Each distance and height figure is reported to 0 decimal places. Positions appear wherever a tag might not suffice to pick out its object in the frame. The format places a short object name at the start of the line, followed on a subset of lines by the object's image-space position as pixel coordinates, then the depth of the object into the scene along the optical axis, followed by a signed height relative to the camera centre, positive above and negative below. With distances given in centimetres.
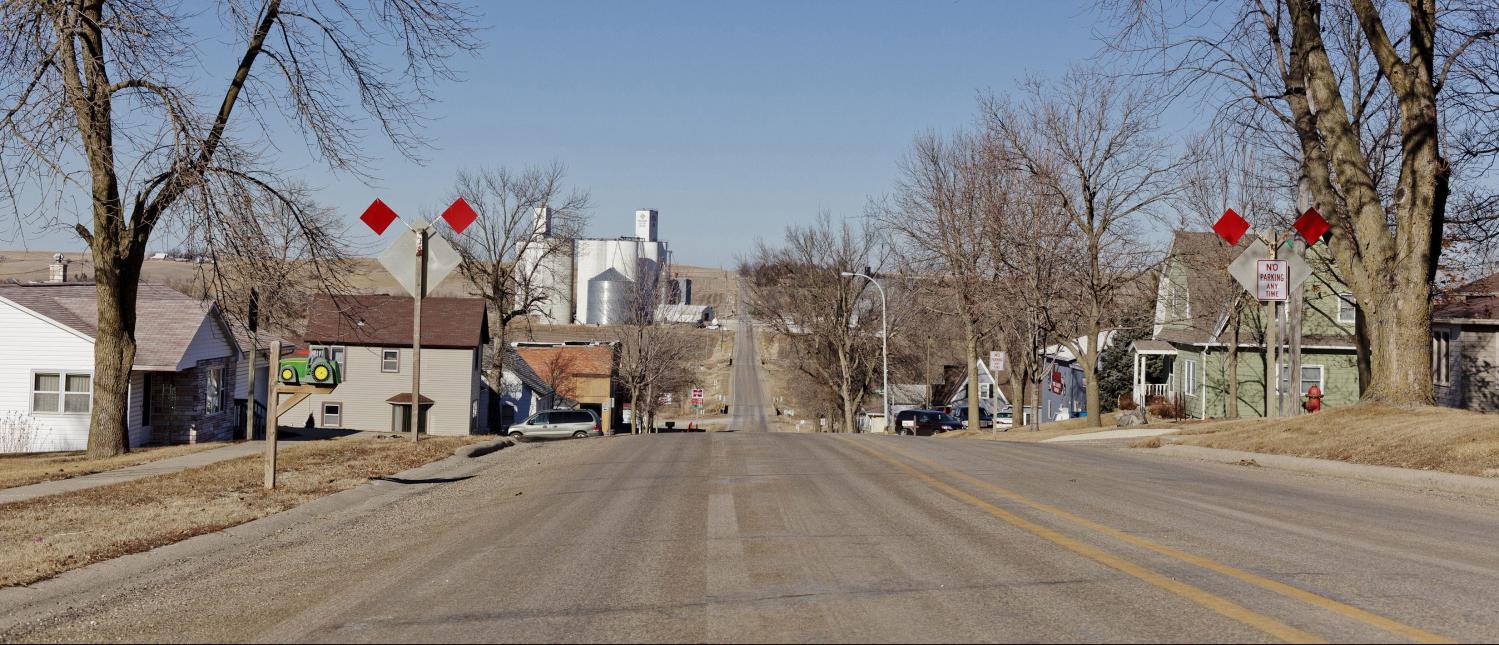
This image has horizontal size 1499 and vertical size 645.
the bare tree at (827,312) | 6253 +433
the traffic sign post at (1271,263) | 2089 +242
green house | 4350 +232
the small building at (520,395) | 6488 -28
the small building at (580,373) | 7675 +113
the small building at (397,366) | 5375 +106
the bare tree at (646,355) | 7419 +230
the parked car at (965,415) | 7031 -136
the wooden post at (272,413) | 1378 -29
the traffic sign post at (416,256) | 2098 +237
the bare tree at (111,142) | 1784 +386
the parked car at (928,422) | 5494 -136
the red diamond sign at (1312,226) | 2127 +304
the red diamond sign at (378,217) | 2095 +303
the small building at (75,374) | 3412 +38
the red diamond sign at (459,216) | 2244 +331
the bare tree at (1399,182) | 1912 +362
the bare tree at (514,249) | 5406 +646
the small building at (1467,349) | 3491 +144
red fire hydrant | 3264 -12
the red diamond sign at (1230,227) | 2491 +355
